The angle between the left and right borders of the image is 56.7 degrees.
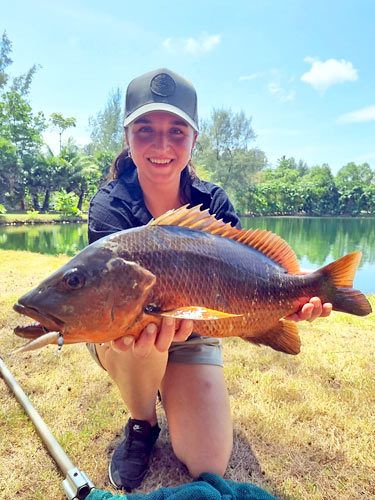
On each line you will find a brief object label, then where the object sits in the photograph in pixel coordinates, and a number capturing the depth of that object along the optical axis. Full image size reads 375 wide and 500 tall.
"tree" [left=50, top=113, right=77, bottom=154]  41.89
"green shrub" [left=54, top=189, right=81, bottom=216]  29.70
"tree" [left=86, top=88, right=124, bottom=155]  55.47
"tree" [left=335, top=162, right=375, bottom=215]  52.22
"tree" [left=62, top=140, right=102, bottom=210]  33.94
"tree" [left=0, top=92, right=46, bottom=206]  30.88
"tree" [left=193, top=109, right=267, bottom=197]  46.41
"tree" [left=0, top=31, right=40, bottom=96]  35.62
